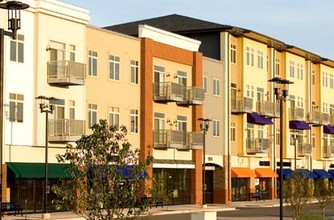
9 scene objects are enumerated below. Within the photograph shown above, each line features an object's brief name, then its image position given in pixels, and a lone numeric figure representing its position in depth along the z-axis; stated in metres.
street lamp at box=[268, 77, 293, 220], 37.16
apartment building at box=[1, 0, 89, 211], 46.91
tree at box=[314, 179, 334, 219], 42.41
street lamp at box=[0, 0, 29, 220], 22.25
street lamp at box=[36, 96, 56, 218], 43.38
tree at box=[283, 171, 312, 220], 36.31
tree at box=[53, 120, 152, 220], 19.41
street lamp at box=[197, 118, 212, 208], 62.22
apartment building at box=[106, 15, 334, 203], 69.88
